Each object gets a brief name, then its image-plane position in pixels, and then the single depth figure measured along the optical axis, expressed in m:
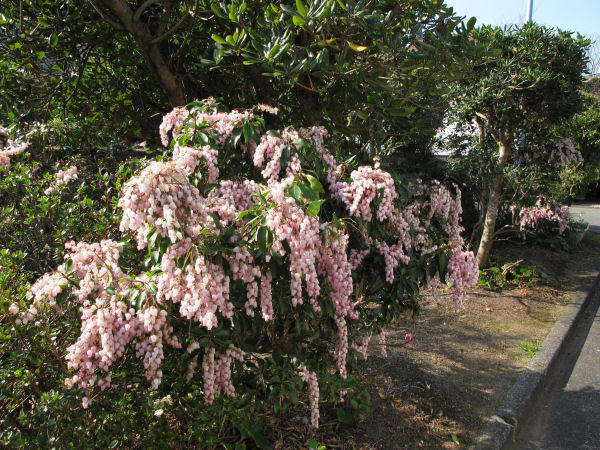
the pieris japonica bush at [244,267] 1.75
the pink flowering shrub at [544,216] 7.68
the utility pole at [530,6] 11.86
